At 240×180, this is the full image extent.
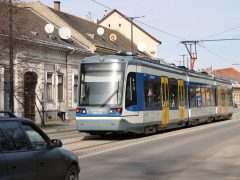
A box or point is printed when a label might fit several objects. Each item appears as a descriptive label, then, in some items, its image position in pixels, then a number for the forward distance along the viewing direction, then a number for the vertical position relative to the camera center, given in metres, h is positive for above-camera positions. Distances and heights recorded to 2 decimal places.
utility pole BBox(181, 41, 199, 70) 53.06 +6.49
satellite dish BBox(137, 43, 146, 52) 61.56 +7.83
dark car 6.52 -0.54
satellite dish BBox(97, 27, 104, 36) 54.19 +8.58
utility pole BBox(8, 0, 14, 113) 24.75 +3.09
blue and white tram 19.98 +0.74
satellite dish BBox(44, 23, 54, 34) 40.80 +6.71
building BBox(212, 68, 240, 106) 126.56 +11.83
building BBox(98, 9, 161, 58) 70.00 +11.28
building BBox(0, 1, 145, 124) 28.42 +3.73
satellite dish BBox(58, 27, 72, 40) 42.16 +6.54
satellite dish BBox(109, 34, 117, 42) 56.91 +8.31
